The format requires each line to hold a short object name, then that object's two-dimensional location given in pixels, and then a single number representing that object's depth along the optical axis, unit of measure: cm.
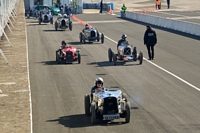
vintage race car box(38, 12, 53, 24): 5097
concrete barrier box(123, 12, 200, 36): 3906
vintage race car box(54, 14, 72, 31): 4375
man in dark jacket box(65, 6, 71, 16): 6907
